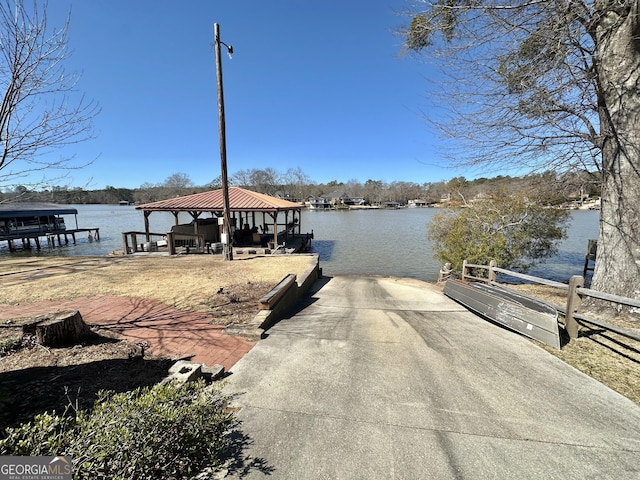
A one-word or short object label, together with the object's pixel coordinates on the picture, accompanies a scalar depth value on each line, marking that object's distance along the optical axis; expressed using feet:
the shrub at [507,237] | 37.22
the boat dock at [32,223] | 81.20
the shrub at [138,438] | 4.81
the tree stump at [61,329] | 11.46
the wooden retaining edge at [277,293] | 17.54
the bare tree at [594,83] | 15.33
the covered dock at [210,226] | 50.65
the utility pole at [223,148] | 32.81
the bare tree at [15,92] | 11.21
